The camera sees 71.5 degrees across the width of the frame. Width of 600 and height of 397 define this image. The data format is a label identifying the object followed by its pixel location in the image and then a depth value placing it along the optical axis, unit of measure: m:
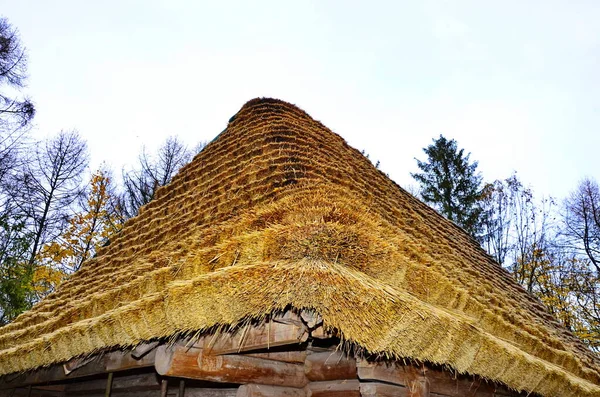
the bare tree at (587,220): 15.43
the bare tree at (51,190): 14.63
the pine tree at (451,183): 18.72
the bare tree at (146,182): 17.81
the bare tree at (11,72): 11.63
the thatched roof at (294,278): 2.30
